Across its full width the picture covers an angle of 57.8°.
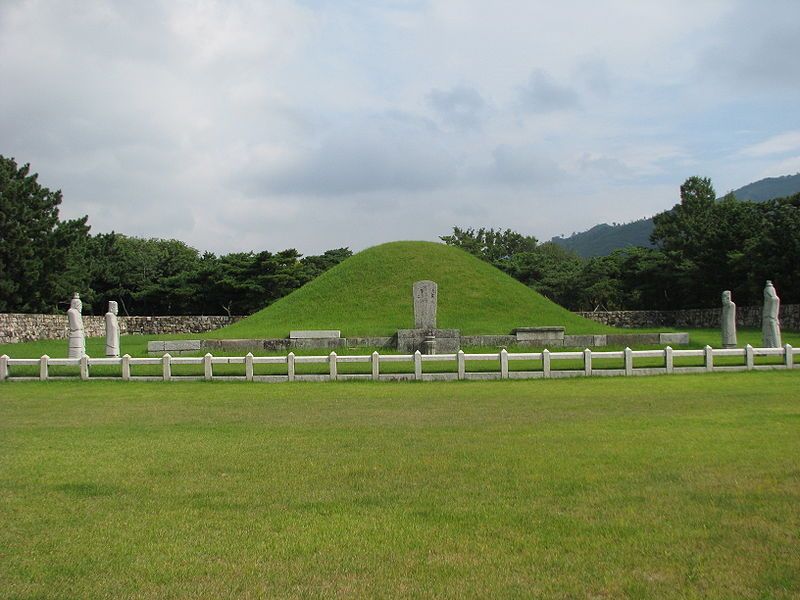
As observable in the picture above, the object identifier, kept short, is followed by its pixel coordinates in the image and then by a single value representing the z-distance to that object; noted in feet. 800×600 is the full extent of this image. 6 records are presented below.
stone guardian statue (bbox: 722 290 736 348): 87.81
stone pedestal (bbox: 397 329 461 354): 87.35
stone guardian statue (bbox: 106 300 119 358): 79.05
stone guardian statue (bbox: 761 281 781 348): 77.46
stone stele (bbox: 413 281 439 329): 88.07
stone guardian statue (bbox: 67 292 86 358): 74.13
